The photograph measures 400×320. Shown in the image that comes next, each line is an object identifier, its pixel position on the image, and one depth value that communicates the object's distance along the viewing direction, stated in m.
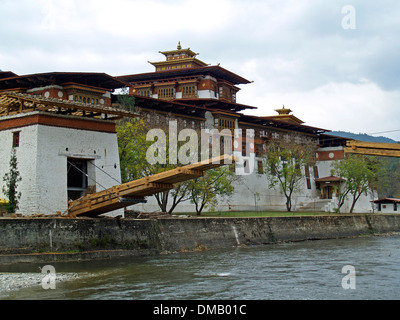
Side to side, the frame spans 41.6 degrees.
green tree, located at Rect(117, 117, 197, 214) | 34.00
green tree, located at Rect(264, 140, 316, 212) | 54.46
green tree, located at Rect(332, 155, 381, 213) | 56.06
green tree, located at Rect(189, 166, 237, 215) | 39.19
